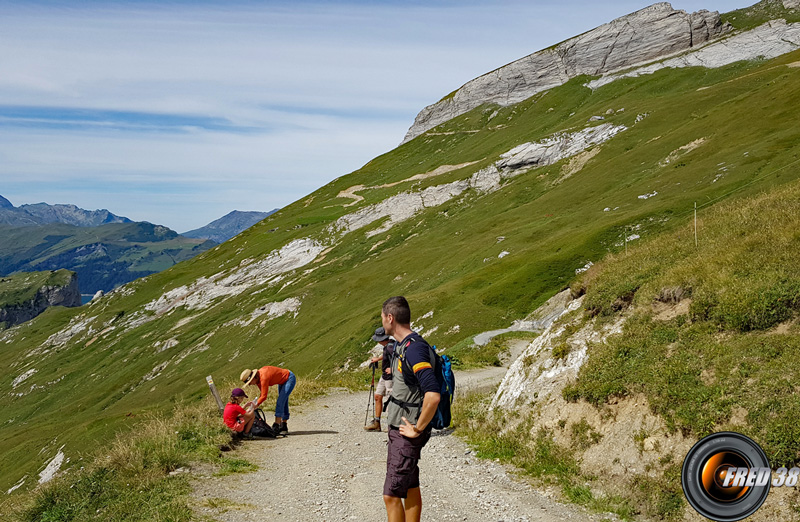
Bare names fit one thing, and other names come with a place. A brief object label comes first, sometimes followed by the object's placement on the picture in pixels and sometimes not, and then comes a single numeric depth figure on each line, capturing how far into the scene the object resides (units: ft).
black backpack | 59.52
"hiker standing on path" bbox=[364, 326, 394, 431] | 53.01
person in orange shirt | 55.98
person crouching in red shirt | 56.85
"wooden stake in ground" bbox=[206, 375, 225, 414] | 57.56
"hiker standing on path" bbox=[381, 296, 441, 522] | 26.14
